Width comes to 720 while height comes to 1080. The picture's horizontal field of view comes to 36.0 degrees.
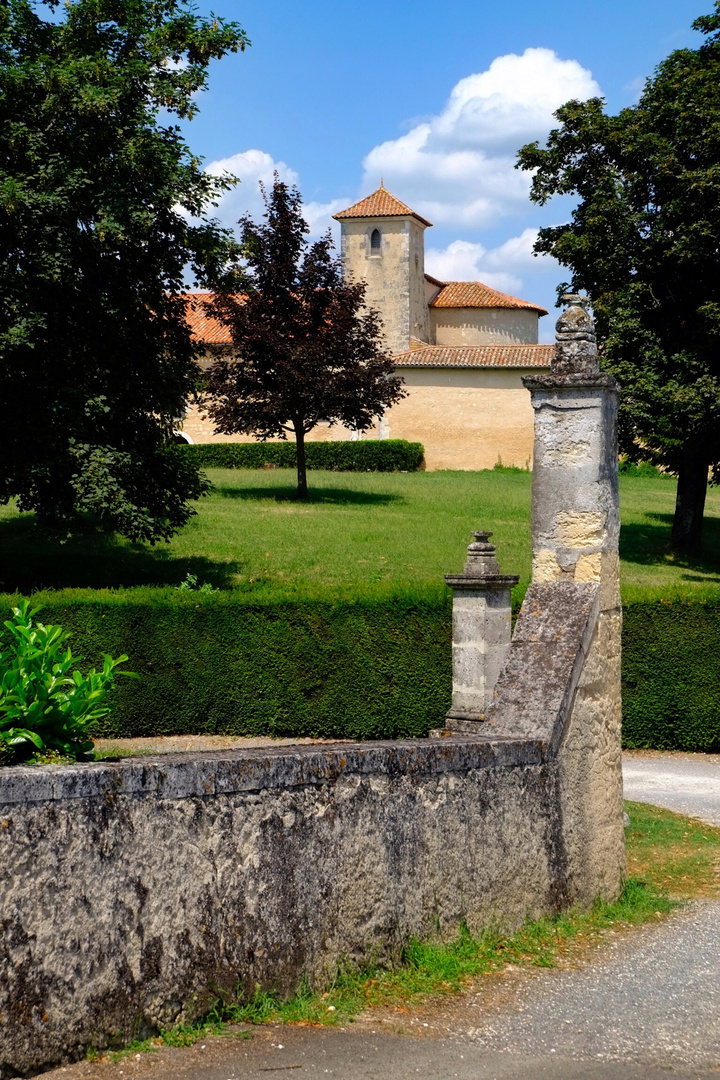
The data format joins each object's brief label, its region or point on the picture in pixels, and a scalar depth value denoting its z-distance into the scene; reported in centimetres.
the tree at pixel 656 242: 2194
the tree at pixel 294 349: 2980
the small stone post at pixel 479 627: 1160
